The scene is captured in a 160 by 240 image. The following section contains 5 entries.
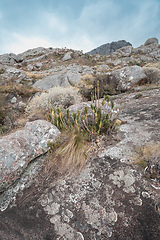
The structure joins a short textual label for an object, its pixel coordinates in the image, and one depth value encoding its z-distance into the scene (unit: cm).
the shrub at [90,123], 254
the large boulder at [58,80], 898
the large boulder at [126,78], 758
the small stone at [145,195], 135
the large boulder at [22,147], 168
